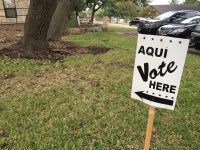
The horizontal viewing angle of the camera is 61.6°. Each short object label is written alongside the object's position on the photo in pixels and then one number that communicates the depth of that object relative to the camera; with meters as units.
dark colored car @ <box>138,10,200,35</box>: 9.64
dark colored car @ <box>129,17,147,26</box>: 23.13
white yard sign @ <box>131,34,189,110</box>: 1.34
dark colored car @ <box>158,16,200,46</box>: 7.29
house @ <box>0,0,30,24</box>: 12.61
